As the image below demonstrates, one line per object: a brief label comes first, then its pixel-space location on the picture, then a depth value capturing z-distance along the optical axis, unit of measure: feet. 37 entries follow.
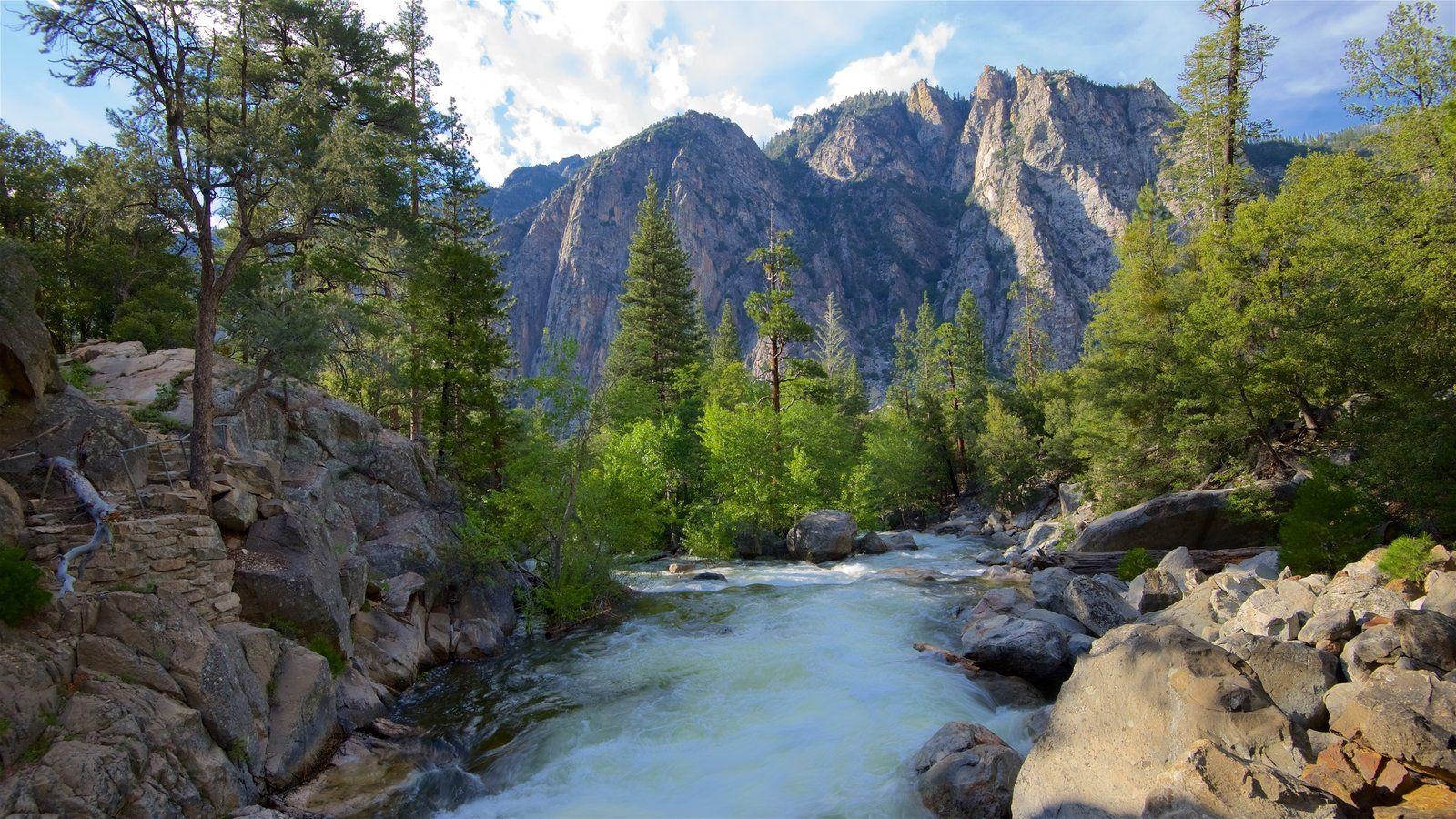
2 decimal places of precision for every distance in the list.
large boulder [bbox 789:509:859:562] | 78.74
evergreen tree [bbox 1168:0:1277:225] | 65.67
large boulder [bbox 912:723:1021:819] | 22.85
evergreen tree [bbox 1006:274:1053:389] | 151.02
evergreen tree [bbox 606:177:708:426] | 120.16
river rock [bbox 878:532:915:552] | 92.79
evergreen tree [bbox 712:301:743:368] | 178.50
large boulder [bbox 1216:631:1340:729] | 21.58
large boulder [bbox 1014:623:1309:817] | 19.67
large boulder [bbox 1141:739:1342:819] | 17.06
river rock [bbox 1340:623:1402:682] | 22.09
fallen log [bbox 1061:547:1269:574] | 49.29
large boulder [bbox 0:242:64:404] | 28.55
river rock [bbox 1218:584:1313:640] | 28.55
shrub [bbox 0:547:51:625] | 20.11
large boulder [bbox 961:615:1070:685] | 35.96
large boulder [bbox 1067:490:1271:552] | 52.90
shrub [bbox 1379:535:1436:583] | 31.12
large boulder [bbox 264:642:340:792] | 25.09
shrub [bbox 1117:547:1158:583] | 51.34
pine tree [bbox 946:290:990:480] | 139.23
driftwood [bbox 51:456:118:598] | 22.87
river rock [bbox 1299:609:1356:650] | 25.08
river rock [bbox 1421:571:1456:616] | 26.50
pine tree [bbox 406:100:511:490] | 64.85
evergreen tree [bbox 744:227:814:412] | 87.15
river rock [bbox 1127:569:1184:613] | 43.11
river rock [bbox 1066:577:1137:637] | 40.83
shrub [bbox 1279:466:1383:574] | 38.47
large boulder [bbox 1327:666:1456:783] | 17.69
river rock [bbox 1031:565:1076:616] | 44.80
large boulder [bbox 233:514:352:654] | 30.04
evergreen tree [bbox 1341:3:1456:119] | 56.13
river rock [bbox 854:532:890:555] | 85.85
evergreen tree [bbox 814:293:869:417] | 186.70
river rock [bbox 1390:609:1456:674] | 21.53
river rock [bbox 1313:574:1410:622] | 28.17
